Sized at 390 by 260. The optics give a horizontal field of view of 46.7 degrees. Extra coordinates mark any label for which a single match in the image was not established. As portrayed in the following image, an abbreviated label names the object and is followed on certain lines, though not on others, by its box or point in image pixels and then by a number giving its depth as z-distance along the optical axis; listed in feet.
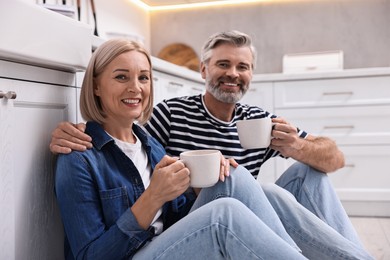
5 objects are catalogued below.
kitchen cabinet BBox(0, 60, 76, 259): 2.85
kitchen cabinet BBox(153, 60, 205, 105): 6.29
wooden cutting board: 11.14
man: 4.42
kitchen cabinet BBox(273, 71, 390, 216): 8.36
